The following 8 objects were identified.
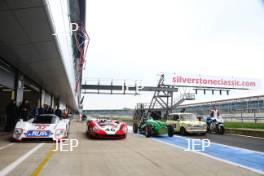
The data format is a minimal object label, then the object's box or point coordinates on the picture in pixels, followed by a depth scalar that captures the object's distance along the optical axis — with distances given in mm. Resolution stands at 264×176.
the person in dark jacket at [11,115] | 15102
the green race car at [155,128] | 14237
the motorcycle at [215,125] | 17000
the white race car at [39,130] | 10495
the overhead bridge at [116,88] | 45469
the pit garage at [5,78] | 15274
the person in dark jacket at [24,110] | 16547
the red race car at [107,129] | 12359
